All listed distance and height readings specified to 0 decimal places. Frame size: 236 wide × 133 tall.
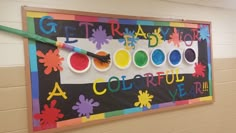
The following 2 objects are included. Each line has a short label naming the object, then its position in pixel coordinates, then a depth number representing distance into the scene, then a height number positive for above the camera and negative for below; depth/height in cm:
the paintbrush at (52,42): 146 +13
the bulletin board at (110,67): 155 -6
